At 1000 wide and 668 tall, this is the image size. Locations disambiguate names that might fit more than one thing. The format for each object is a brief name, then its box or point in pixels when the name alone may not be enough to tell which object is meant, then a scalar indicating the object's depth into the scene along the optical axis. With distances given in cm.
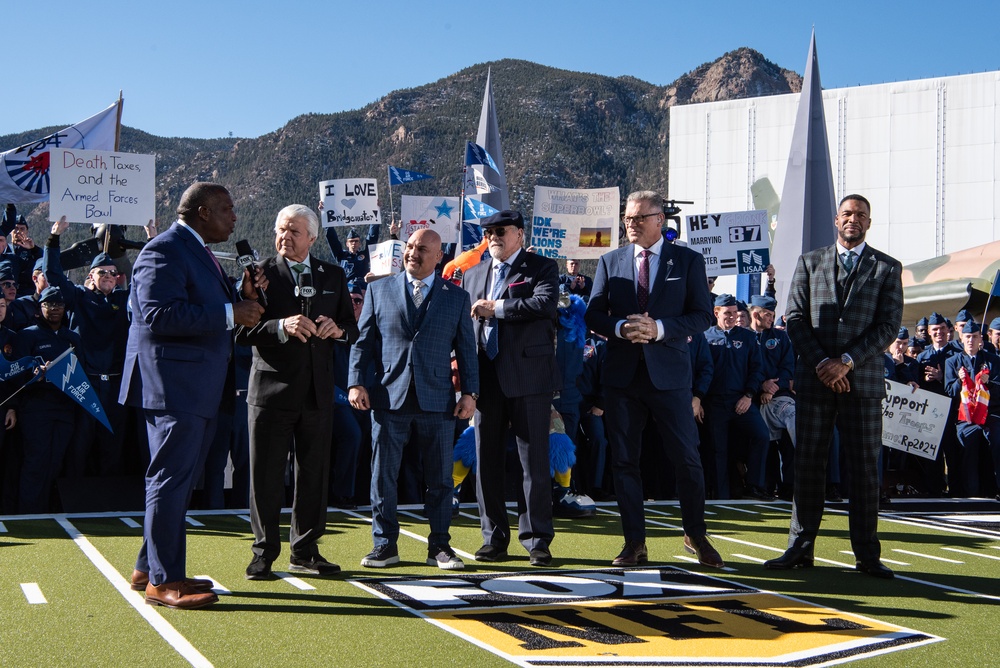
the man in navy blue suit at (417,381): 707
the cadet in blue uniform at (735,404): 1175
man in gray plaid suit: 714
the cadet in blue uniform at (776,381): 1198
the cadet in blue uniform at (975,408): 1267
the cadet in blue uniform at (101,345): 1017
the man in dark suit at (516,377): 728
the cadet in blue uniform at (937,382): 1299
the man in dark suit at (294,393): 647
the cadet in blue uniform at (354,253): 1512
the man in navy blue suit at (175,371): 558
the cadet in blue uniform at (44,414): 967
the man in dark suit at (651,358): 720
